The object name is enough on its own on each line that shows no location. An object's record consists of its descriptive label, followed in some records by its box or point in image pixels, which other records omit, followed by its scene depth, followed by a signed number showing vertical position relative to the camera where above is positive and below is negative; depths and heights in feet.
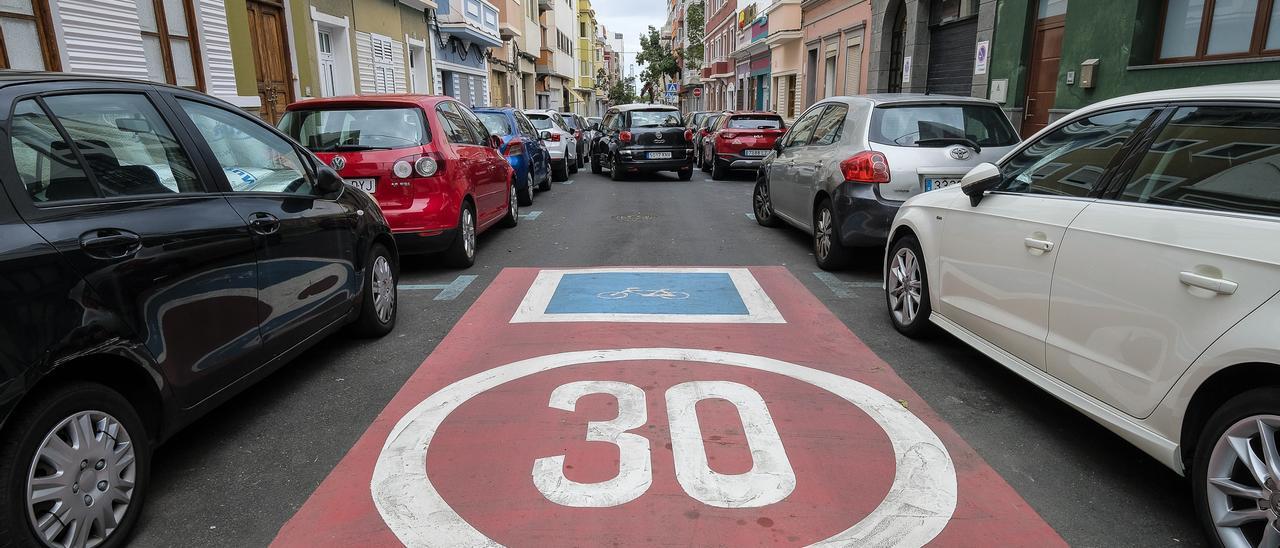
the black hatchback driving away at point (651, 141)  53.67 -3.06
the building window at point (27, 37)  24.91 +2.00
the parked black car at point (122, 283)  7.95 -2.26
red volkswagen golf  22.40 -1.65
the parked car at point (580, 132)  67.91 -3.11
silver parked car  21.27 -1.68
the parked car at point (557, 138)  54.60 -2.94
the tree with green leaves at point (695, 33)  197.88 +15.80
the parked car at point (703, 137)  65.31 -3.60
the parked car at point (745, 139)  53.93 -2.98
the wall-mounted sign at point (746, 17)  116.37 +11.73
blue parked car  38.78 -2.50
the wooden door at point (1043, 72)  38.45 +1.02
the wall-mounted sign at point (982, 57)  44.26 +2.04
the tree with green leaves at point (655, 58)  208.23 +9.94
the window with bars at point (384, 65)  58.59 +2.39
